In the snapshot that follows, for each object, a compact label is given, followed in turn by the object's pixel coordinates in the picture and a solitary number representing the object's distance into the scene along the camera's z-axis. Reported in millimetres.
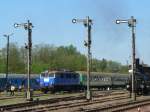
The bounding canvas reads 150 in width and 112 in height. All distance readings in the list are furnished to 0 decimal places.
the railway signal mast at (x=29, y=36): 41281
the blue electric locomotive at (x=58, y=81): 58938
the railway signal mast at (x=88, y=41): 41844
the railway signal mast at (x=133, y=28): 41047
